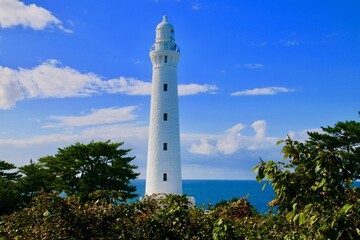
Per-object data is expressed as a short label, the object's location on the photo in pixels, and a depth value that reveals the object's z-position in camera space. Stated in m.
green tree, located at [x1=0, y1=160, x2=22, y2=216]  21.86
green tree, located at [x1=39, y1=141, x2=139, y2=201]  26.11
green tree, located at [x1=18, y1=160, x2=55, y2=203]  27.66
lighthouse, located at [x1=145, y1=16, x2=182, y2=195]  28.11
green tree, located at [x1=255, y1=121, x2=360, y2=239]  4.62
